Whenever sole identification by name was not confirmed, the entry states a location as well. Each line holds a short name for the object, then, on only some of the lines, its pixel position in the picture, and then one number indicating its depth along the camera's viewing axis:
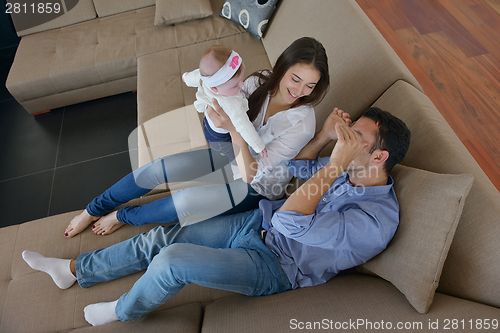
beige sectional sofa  0.91
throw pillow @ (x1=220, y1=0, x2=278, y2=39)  2.05
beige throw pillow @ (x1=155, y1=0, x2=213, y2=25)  2.30
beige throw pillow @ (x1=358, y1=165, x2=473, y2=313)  0.90
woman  1.20
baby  1.14
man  1.02
